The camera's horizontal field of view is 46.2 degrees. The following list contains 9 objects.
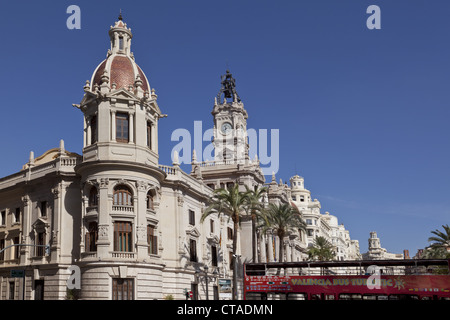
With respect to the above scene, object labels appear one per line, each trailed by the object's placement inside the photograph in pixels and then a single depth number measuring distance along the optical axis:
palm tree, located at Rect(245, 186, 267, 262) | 58.59
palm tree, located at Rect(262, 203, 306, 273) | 67.44
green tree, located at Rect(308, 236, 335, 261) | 113.19
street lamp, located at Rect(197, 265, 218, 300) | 59.07
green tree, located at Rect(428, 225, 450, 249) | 81.00
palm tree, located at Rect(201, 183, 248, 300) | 56.38
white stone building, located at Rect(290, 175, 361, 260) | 141.38
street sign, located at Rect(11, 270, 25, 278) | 41.81
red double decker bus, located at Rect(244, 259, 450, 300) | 35.62
